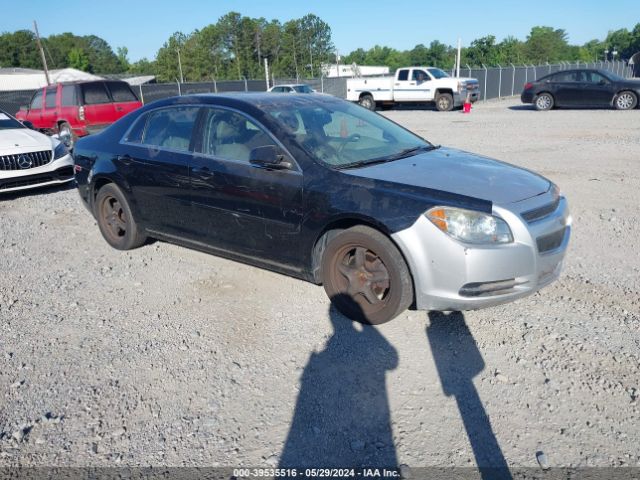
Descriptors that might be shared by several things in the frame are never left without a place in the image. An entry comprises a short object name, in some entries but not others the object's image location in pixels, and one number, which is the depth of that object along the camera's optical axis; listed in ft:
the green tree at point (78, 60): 368.66
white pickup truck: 78.79
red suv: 45.47
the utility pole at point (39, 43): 131.40
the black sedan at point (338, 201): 11.42
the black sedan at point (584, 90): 65.82
